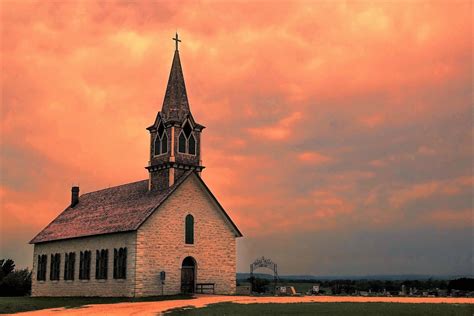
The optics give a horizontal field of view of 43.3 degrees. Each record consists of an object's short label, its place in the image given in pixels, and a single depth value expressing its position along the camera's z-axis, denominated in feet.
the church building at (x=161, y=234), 152.05
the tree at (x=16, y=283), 219.61
